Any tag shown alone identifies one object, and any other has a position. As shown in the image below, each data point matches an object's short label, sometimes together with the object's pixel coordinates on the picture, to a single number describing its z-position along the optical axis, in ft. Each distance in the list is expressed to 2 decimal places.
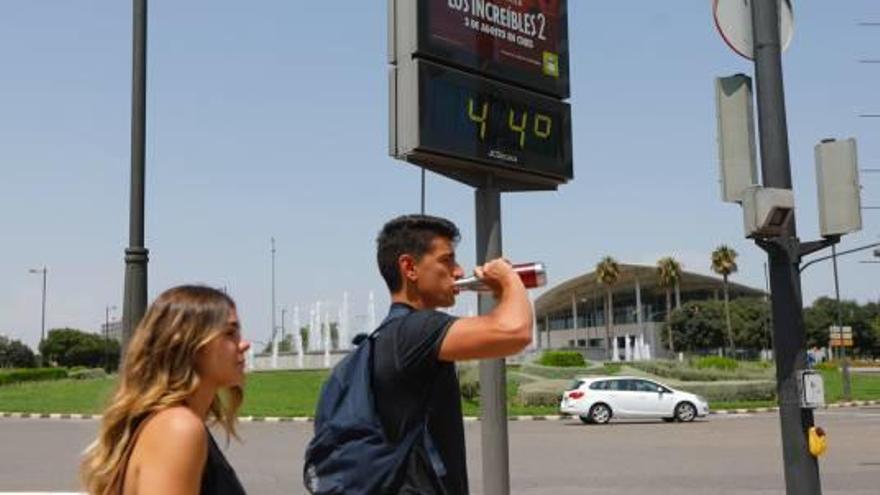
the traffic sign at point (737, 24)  21.49
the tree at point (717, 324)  335.06
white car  89.97
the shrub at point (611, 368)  157.40
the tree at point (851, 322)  354.95
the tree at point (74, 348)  349.61
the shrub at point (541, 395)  112.78
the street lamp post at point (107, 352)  334.19
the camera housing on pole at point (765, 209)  19.29
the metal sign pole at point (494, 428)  20.83
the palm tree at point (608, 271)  331.16
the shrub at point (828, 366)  252.62
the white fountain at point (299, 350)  219.96
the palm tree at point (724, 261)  288.92
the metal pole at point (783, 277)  19.63
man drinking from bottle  9.10
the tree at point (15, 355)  346.74
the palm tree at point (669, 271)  336.29
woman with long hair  7.23
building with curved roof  381.40
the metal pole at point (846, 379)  130.53
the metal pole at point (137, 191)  26.91
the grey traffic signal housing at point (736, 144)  19.75
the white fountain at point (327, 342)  216.33
